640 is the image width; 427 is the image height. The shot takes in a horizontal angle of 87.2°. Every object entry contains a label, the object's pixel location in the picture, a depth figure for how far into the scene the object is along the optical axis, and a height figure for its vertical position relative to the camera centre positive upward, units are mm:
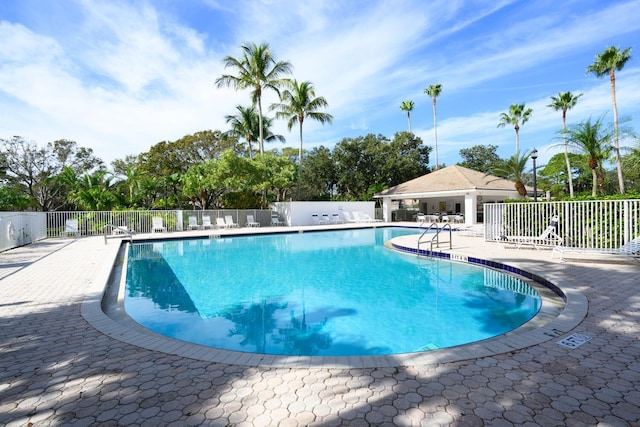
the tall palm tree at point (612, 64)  22125 +9513
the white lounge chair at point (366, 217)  26659 -538
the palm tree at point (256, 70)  25453 +11011
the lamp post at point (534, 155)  14321 +2190
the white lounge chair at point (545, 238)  10602 -1032
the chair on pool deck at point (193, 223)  20058 -514
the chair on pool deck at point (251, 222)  22766 -604
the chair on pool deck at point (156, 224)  18750 -483
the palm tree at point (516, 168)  19109 +2276
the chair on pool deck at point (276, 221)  23984 -615
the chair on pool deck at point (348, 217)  26344 -481
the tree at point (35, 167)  28484 +4502
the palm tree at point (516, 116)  35531 +9807
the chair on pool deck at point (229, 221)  21678 -482
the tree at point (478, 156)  48906 +7696
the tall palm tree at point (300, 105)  28844 +9438
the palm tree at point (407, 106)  45875 +14253
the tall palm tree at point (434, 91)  41219 +14630
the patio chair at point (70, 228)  16562 -542
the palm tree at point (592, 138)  13734 +2819
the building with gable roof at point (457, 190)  23641 +1406
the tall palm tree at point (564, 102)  29172 +9130
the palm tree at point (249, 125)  30141 +8051
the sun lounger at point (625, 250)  7742 -1095
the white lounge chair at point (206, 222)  20609 -489
